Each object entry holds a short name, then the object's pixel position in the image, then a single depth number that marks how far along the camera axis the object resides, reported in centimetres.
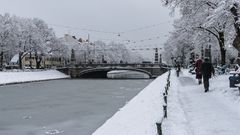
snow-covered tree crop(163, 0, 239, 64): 1143
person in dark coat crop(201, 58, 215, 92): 1329
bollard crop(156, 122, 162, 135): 510
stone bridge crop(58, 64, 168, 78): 5622
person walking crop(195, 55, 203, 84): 1646
